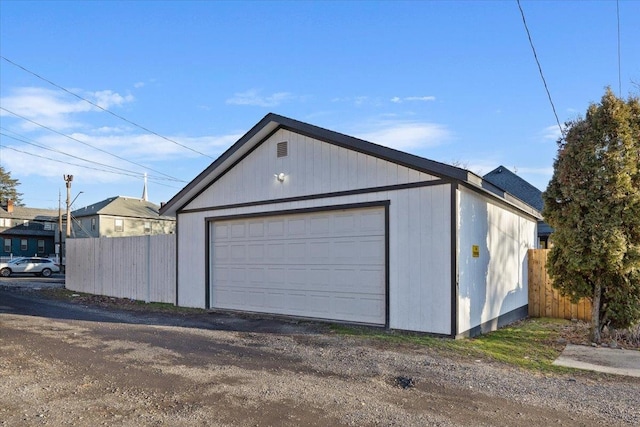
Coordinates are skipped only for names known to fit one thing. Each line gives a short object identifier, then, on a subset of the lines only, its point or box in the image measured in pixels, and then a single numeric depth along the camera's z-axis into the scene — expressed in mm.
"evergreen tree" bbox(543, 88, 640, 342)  7211
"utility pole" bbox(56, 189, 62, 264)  34050
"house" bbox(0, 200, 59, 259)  42875
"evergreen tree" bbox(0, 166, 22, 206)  56719
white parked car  28325
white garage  8195
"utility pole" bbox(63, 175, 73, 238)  30669
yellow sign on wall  8604
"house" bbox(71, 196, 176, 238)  39094
